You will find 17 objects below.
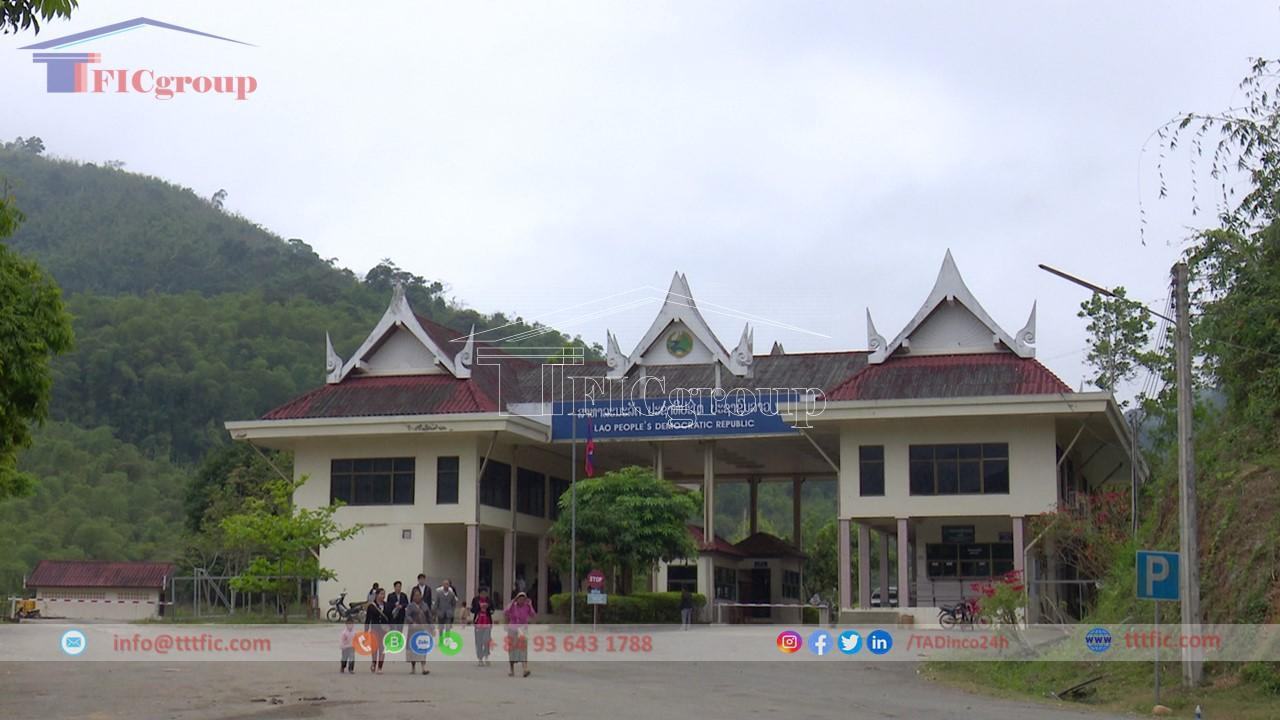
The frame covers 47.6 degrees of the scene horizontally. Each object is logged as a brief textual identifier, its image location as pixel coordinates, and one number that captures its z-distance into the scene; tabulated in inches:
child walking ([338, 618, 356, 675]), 864.3
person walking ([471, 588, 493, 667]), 933.2
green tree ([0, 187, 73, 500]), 608.7
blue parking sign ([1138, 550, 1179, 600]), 740.0
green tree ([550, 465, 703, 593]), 1469.0
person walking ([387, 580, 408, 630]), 919.0
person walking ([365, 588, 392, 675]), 885.2
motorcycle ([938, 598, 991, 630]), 1328.7
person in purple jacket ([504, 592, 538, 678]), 855.7
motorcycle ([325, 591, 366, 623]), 1481.5
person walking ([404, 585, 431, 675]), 867.4
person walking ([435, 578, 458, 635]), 1053.8
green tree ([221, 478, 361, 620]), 1445.6
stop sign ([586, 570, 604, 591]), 1325.0
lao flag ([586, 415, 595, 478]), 1583.9
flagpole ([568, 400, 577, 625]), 1419.8
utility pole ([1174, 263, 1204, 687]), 778.2
